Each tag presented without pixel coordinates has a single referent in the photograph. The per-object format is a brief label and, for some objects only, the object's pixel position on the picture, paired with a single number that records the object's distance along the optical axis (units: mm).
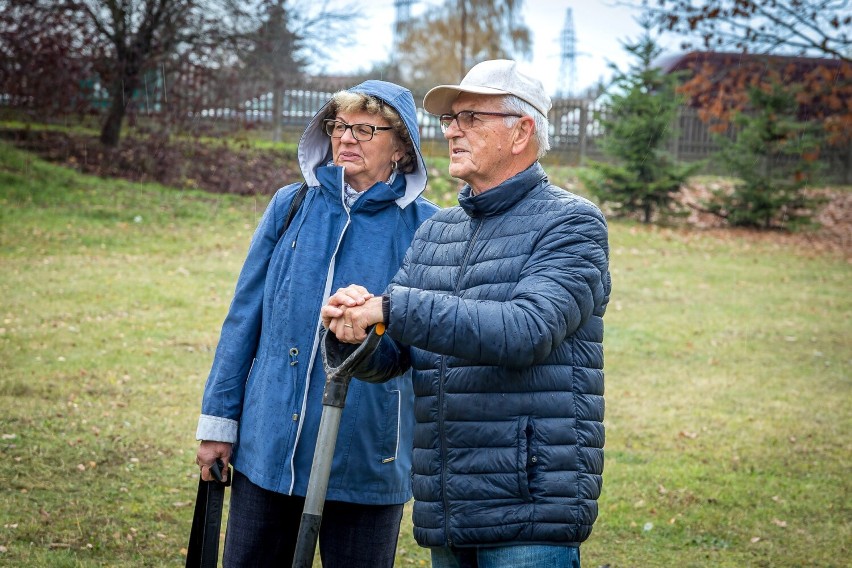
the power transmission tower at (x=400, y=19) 40794
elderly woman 3201
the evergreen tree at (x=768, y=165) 19422
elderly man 2416
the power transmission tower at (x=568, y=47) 43269
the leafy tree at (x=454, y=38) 38375
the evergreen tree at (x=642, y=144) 18844
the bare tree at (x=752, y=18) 11547
